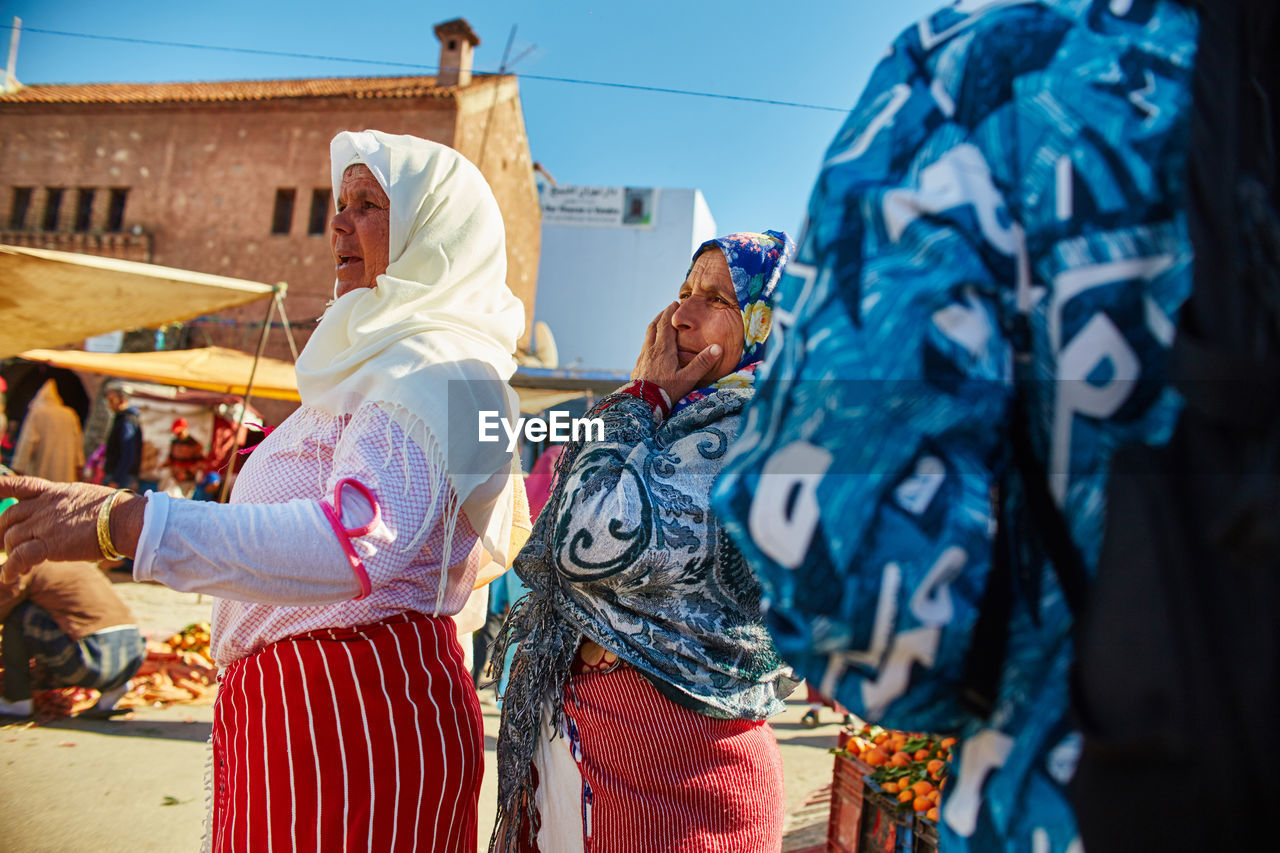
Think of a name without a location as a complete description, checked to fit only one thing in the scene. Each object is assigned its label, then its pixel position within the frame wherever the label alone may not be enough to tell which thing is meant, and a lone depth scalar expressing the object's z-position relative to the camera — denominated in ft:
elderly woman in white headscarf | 4.05
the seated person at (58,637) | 14.60
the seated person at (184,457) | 36.37
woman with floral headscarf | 5.13
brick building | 56.59
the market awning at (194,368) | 30.72
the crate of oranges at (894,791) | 8.25
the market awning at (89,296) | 14.80
